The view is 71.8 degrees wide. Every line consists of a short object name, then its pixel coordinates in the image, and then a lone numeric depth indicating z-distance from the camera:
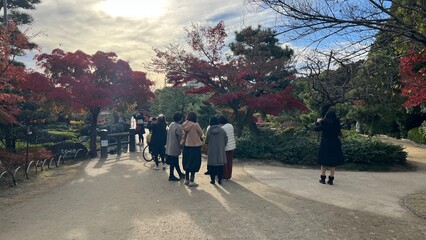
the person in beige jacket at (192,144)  6.61
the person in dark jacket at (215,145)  6.67
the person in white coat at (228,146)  7.09
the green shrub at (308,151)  9.28
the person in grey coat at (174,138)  6.96
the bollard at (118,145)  12.37
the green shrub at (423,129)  14.41
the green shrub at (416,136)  14.82
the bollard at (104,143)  11.48
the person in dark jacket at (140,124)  13.52
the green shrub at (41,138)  11.38
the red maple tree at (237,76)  11.47
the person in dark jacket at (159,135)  8.44
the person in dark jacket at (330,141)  6.47
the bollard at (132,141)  12.86
